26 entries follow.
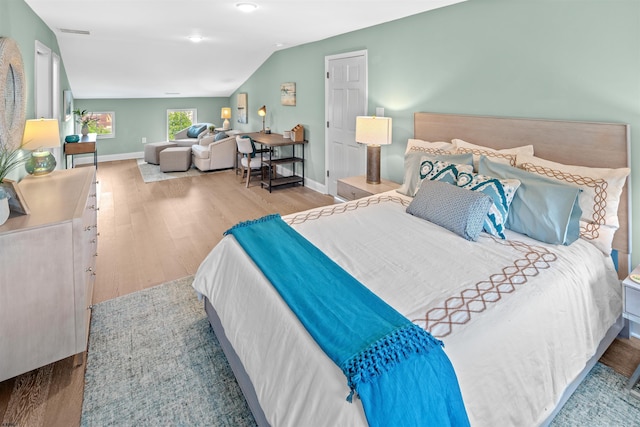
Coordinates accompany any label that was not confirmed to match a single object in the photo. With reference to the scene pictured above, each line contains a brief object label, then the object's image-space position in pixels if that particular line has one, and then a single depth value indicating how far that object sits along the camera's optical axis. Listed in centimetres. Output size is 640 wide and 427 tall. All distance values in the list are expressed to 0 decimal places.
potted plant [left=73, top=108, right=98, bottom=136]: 629
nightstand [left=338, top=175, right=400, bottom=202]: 345
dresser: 170
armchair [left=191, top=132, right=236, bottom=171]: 678
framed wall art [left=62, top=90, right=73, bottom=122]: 529
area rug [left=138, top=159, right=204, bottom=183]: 642
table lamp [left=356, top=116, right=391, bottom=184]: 354
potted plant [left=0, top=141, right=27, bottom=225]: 172
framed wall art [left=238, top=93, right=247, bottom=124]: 773
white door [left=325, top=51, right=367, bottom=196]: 423
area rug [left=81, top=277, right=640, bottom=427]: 165
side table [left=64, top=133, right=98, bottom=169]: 518
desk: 550
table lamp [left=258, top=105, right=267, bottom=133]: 670
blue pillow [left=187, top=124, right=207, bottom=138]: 825
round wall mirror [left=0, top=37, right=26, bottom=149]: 221
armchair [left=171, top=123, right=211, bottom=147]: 774
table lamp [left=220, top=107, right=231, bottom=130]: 870
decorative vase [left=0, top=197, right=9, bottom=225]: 171
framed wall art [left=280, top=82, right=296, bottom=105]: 571
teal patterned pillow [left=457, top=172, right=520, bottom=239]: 212
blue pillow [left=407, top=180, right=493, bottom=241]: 207
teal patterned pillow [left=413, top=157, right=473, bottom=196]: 246
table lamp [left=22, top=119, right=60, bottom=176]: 271
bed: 121
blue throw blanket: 104
